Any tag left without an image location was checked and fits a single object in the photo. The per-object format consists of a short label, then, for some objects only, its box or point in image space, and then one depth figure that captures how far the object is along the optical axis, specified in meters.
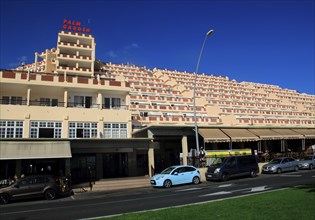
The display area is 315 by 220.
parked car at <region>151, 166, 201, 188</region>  24.04
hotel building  29.05
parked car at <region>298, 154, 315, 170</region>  33.09
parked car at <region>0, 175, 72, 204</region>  20.16
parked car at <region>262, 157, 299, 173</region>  30.70
